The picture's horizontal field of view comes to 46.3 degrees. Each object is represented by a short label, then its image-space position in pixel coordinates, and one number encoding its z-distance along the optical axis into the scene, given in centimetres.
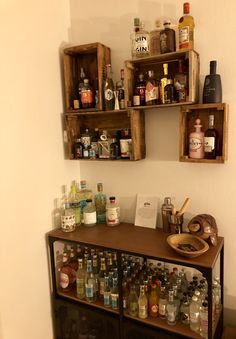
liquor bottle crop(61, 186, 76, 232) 171
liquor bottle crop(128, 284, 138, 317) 151
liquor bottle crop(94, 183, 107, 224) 186
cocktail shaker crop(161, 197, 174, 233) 162
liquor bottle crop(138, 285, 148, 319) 146
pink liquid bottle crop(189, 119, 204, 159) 144
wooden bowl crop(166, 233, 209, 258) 128
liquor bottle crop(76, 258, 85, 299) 167
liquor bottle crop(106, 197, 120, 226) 175
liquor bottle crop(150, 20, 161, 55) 153
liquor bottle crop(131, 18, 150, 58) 151
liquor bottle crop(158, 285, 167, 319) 144
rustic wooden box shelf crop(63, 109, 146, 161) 160
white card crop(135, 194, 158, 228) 172
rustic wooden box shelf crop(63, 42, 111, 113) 166
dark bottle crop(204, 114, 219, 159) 140
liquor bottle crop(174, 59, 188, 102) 143
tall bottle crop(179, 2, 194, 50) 138
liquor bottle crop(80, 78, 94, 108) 173
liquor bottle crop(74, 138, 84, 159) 181
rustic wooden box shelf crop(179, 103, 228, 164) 138
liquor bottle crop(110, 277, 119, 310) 153
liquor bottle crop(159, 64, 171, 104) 148
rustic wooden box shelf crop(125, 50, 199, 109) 138
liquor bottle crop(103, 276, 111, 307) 156
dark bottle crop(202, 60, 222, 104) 137
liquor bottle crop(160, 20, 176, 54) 145
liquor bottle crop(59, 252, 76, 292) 174
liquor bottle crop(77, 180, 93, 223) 190
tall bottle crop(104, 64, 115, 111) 167
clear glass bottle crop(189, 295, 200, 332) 136
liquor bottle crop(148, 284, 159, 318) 147
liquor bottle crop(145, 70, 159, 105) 152
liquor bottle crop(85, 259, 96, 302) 161
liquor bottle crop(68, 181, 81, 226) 182
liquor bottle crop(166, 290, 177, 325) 140
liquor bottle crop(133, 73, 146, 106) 156
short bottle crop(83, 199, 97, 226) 178
